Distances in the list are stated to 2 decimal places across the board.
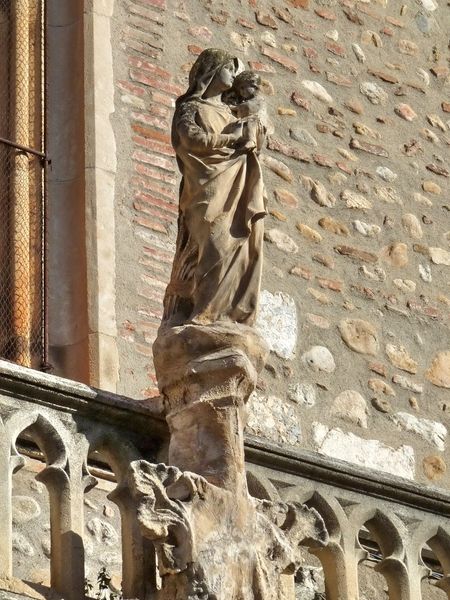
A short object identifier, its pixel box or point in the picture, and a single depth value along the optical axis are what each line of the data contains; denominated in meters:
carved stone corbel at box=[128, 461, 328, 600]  15.93
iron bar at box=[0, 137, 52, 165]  21.07
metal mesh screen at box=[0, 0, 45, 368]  20.51
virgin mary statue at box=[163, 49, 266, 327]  17.22
